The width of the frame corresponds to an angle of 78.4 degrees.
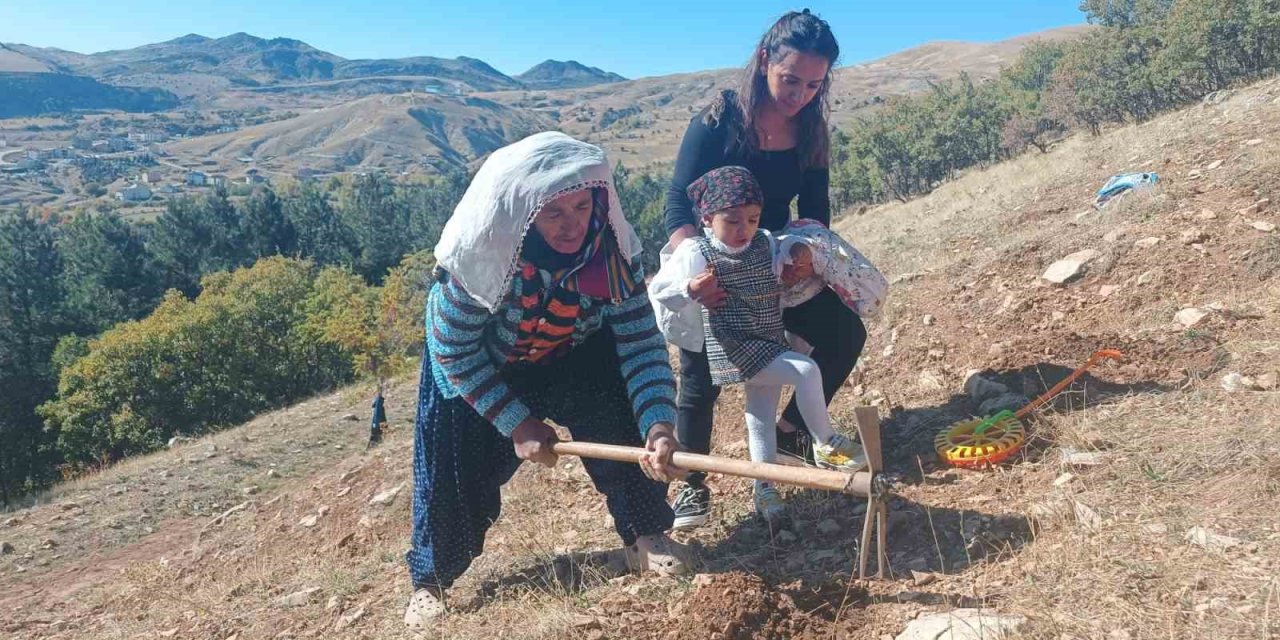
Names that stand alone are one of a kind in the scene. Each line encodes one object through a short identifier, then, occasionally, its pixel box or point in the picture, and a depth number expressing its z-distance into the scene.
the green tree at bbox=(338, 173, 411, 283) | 54.72
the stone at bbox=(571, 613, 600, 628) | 2.42
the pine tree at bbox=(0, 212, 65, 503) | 28.67
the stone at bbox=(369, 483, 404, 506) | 5.17
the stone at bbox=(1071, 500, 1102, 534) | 2.28
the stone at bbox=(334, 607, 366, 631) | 3.09
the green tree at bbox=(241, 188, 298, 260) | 52.09
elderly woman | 2.42
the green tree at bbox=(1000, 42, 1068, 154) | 36.59
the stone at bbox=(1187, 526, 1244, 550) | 2.04
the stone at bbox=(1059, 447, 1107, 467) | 2.66
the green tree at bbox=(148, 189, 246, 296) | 45.88
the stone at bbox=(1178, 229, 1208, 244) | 4.47
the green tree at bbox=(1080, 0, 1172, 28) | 36.06
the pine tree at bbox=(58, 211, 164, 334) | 38.62
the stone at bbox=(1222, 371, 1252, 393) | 2.96
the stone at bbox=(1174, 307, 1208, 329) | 3.64
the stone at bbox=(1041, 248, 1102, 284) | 4.67
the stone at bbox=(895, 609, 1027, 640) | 1.94
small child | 2.84
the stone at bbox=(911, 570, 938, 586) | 2.36
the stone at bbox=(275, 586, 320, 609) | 3.49
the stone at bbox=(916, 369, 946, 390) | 3.96
